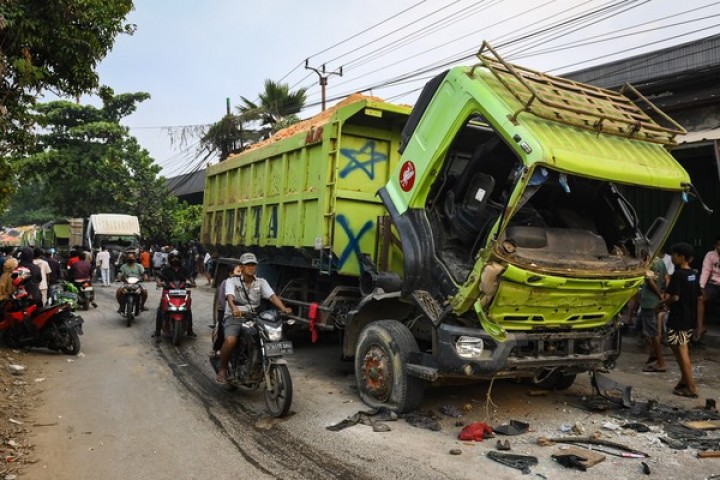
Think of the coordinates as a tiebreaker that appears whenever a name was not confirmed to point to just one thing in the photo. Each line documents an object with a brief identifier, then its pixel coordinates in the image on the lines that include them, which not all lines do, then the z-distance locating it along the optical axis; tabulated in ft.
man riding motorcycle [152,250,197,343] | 31.32
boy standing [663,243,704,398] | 20.66
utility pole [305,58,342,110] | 80.95
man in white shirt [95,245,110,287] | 65.46
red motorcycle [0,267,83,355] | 27.09
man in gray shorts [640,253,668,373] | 25.25
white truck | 74.69
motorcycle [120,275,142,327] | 36.45
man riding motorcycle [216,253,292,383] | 19.72
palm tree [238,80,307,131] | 74.03
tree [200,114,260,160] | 73.72
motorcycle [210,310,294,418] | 17.67
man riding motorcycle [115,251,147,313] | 37.33
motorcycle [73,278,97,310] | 43.45
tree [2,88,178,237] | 86.53
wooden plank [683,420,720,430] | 16.85
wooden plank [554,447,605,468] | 14.07
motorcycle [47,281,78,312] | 33.66
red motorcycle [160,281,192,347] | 29.86
